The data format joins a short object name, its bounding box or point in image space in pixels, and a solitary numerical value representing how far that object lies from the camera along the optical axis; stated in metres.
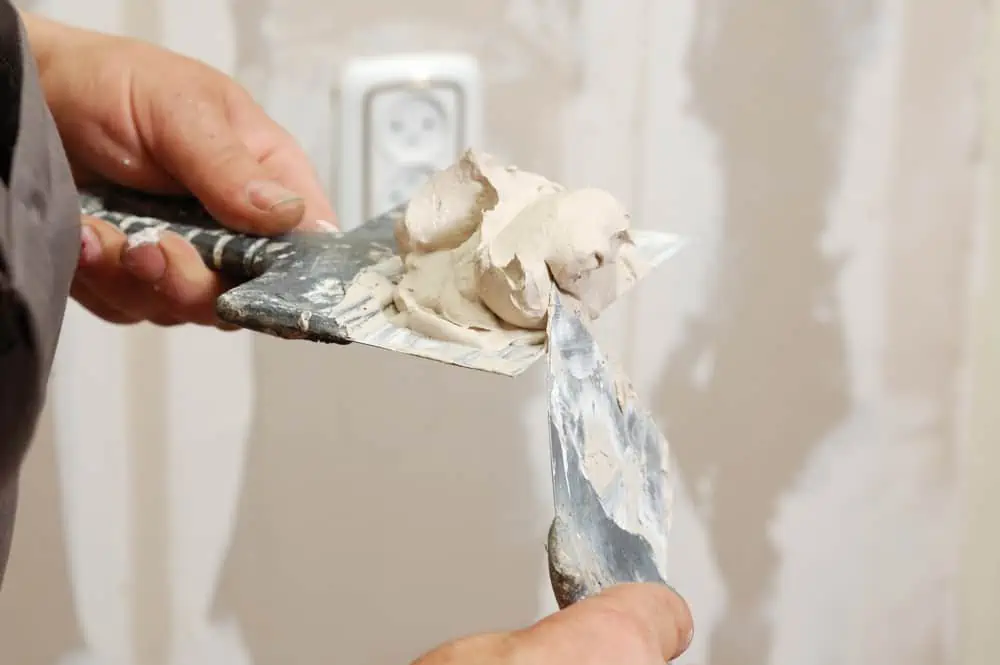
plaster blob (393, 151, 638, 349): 1.34
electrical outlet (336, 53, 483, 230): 1.54
